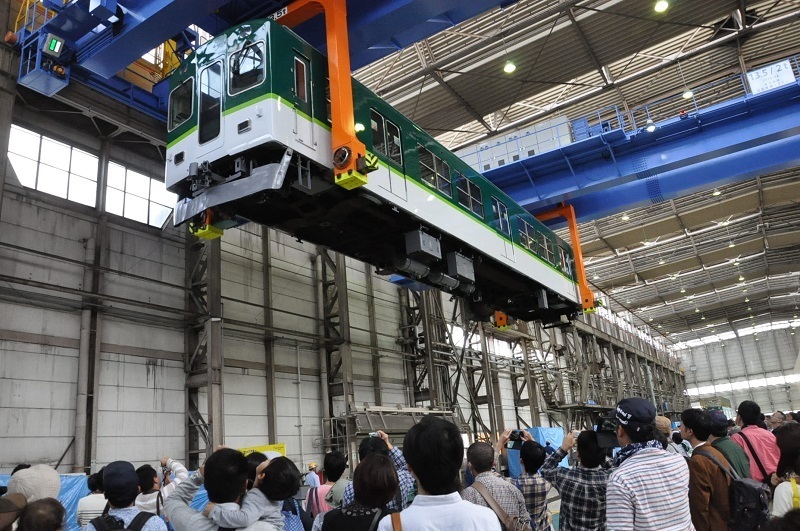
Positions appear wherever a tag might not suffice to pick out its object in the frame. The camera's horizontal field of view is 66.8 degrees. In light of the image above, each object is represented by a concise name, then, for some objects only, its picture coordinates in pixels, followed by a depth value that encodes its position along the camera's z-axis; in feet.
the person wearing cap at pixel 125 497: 10.80
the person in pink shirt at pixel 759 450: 17.05
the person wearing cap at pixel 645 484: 10.57
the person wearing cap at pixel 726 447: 15.62
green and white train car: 25.34
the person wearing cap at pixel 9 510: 8.74
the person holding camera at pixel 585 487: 13.24
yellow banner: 42.96
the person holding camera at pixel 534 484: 14.80
